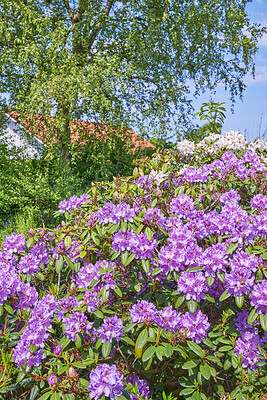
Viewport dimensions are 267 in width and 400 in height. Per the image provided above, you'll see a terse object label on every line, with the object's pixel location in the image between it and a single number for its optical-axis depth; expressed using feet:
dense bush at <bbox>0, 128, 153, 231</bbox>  25.72
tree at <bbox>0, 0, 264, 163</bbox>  24.56
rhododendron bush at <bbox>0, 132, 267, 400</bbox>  5.99
